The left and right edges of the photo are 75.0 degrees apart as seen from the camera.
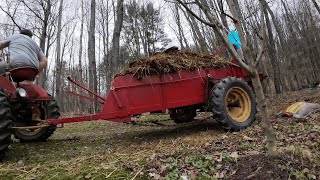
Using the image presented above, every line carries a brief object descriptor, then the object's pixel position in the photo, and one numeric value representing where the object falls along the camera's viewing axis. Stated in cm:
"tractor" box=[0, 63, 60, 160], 290
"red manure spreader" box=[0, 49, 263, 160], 336
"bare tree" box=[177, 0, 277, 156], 217
